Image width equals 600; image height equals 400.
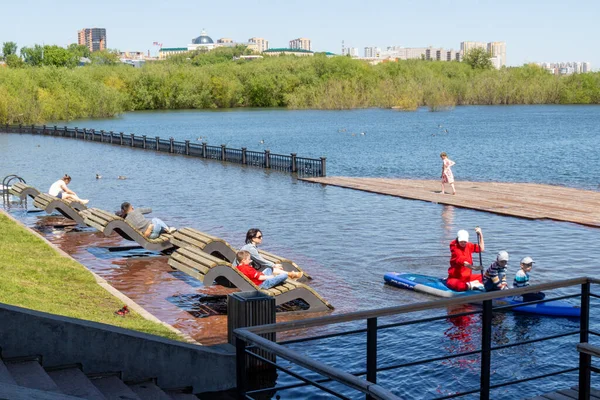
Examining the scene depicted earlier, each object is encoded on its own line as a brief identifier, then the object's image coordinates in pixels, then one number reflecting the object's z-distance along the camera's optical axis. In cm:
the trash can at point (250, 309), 964
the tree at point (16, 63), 17432
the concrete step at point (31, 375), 798
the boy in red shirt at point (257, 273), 1377
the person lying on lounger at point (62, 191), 2448
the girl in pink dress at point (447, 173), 2881
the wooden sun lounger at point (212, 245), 1552
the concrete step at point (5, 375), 765
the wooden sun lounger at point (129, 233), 1819
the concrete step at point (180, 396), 921
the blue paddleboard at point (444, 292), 1350
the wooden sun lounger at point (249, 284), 1349
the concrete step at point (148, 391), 887
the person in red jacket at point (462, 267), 1461
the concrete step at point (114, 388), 856
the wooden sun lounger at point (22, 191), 2609
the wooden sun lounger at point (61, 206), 2222
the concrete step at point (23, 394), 585
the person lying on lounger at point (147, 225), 1853
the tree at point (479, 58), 19488
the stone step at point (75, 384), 820
